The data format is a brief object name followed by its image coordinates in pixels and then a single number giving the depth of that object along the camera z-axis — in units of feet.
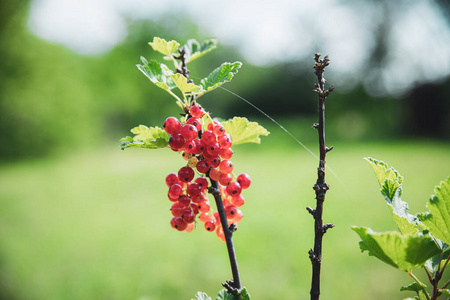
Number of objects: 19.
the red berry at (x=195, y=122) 1.13
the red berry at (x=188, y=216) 1.18
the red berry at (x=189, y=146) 1.12
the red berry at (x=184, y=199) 1.17
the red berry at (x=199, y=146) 1.13
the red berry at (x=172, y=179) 1.21
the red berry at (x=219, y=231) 1.24
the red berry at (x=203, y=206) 1.19
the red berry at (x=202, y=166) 1.11
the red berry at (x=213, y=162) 1.12
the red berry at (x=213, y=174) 1.11
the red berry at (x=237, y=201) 1.20
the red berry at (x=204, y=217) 1.24
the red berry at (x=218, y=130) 1.13
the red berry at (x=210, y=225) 1.20
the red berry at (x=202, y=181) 1.18
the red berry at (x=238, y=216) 1.21
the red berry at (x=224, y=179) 1.15
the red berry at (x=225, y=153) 1.14
